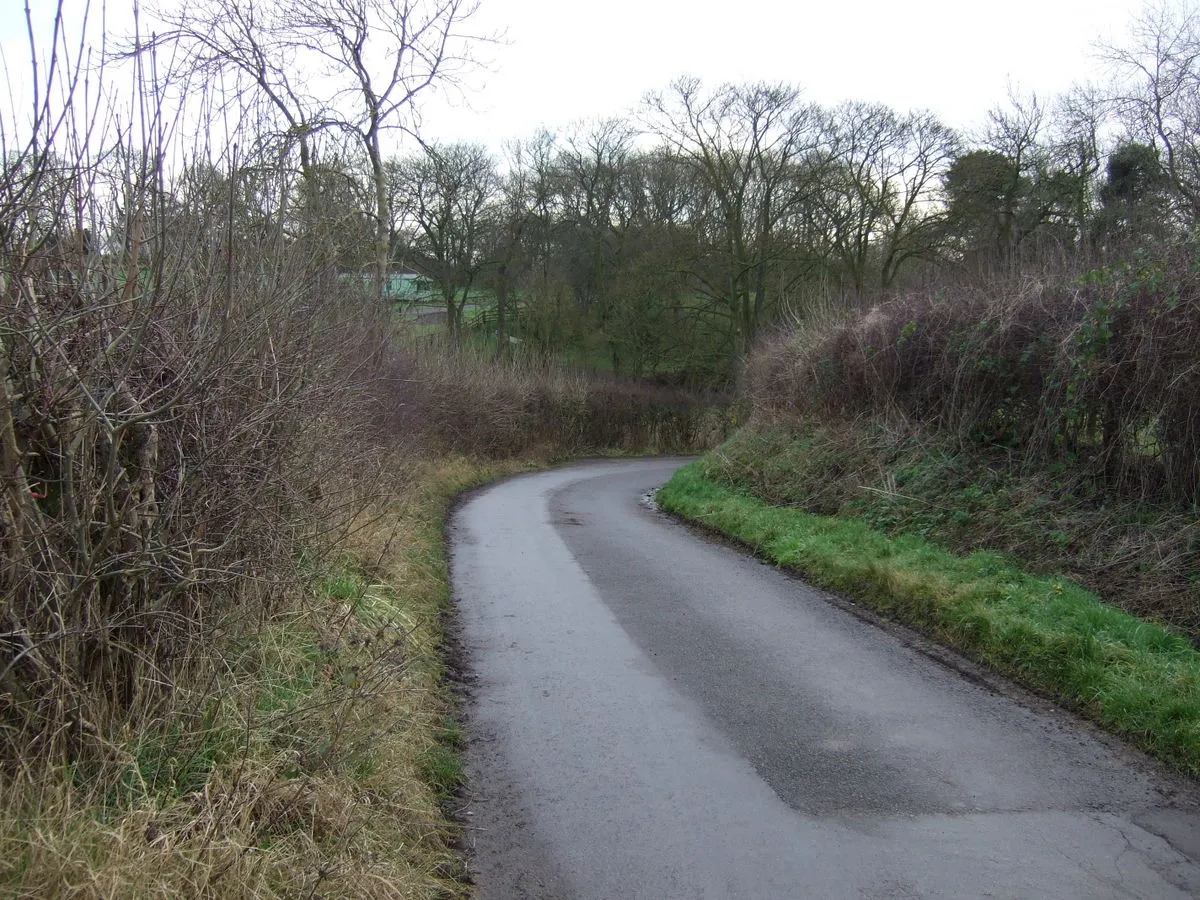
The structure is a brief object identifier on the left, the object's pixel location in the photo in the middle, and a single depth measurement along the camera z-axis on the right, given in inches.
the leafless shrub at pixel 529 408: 912.9
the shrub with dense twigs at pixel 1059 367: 350.6
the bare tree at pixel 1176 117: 802.2
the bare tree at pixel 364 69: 569.4
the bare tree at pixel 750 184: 1430.9
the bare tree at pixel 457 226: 1582.2
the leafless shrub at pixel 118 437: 131.6
